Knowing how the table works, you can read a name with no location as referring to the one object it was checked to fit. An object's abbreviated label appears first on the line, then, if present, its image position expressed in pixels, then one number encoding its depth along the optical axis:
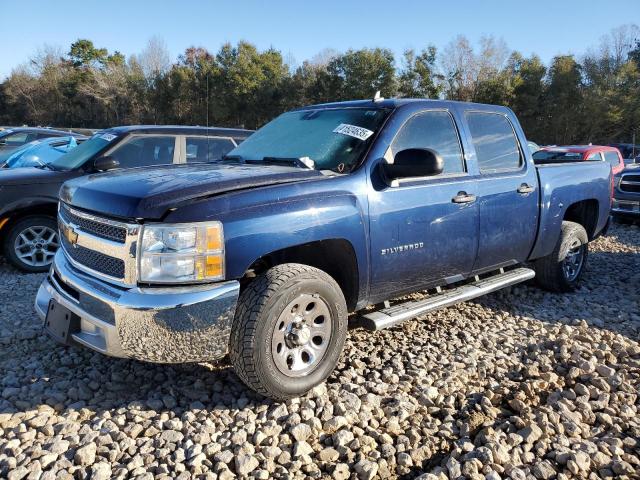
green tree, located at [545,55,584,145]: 31.61
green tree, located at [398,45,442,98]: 34.94
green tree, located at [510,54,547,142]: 32.44
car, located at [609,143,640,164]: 18.84
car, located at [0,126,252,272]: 5.86
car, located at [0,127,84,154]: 12.04
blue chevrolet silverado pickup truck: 2.64
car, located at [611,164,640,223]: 9.83
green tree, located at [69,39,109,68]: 62.51
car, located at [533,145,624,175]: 11.62
